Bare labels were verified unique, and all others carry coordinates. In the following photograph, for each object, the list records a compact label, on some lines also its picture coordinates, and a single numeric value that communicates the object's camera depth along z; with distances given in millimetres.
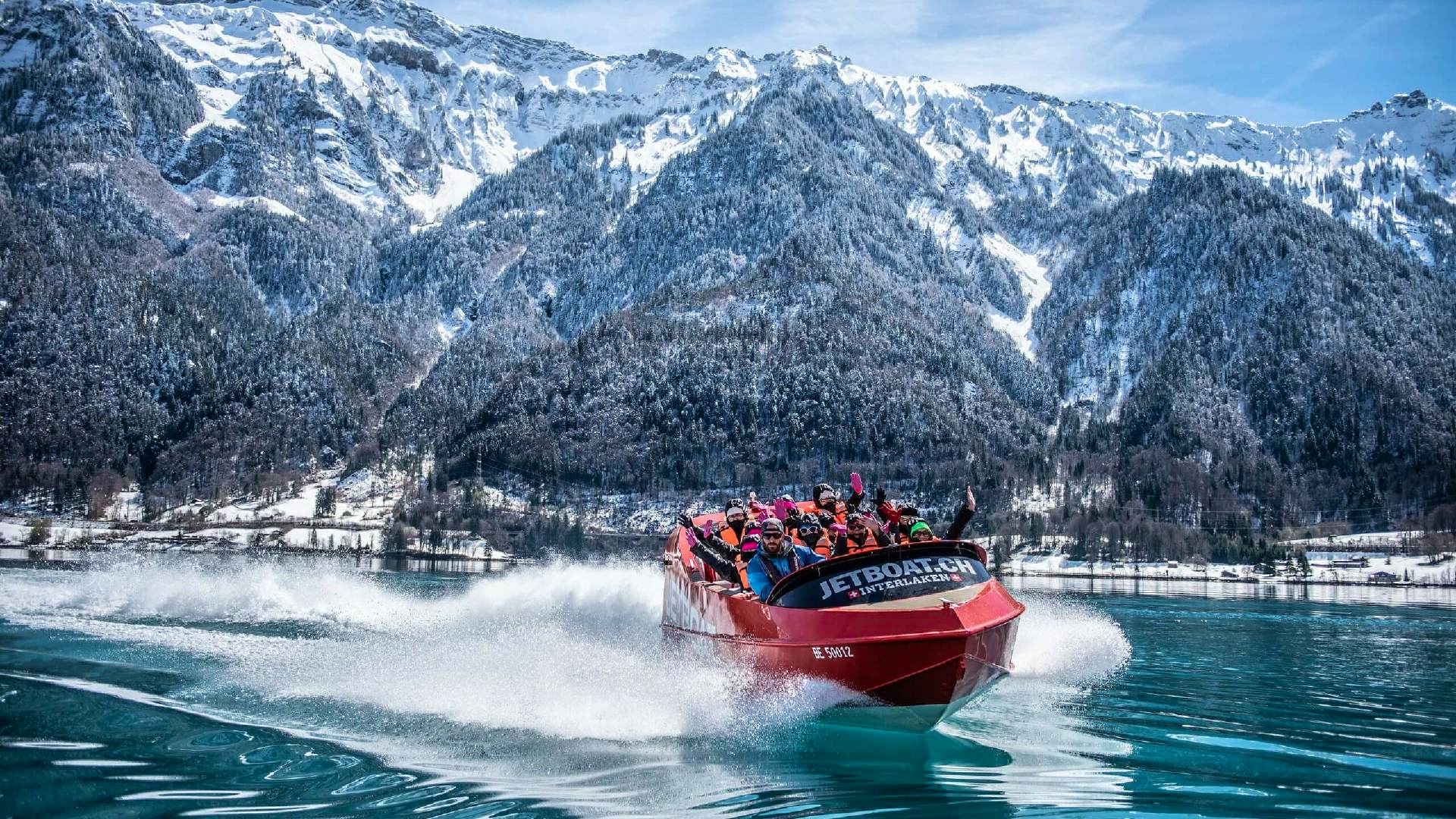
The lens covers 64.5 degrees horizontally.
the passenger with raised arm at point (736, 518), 29203
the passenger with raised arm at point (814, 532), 23516
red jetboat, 20031
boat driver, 22609
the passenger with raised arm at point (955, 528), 22766
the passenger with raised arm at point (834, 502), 29141
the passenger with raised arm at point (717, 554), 25906
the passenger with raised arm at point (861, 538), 22562
